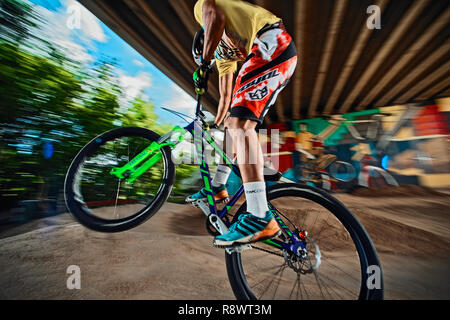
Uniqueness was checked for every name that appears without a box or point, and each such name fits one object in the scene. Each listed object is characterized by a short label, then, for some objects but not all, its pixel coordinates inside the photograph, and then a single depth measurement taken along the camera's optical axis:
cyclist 1.38
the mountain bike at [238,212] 1.45
